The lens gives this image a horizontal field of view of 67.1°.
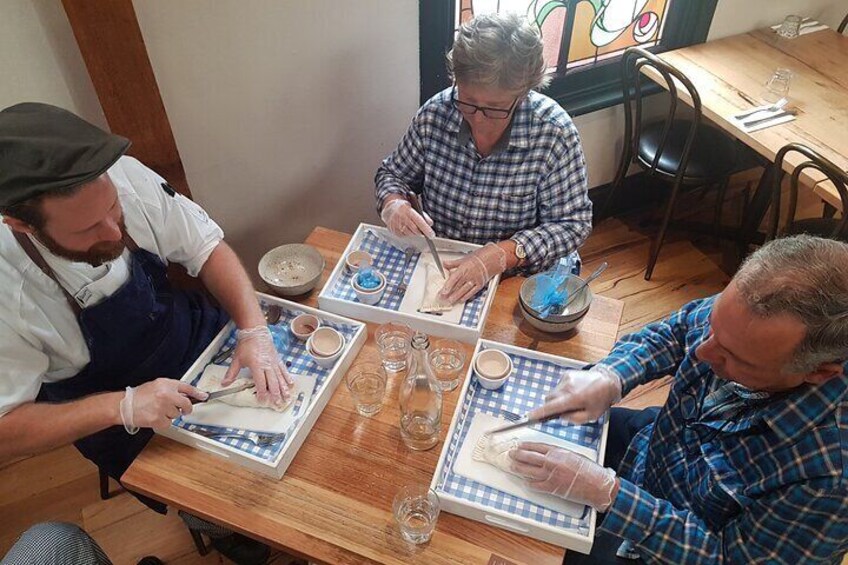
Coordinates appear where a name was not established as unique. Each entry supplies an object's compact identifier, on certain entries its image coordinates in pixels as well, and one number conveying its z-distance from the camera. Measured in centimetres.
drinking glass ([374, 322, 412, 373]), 166
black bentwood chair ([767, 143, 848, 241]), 228
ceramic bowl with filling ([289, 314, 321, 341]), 171
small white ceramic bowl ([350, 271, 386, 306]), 176
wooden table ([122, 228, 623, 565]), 133
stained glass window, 272
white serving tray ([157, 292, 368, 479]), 142
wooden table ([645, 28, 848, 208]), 253
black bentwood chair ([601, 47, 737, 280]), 277
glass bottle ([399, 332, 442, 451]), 148
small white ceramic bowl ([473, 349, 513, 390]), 157
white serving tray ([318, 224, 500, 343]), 169
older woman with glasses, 179
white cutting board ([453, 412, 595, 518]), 137
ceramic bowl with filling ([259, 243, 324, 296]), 186
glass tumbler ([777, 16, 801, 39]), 312
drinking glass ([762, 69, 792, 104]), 276
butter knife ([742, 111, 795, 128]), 262
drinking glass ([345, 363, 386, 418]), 156
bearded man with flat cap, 135
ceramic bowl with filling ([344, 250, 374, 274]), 187
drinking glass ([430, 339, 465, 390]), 161
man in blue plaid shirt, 120
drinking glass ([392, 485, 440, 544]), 133
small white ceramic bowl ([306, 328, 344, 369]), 161
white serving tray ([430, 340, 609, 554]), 130
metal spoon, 177
